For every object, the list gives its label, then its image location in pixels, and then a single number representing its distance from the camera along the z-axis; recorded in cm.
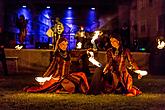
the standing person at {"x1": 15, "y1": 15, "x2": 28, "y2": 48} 2483
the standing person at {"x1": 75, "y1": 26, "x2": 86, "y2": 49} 2382
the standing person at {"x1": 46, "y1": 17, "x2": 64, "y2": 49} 2189
